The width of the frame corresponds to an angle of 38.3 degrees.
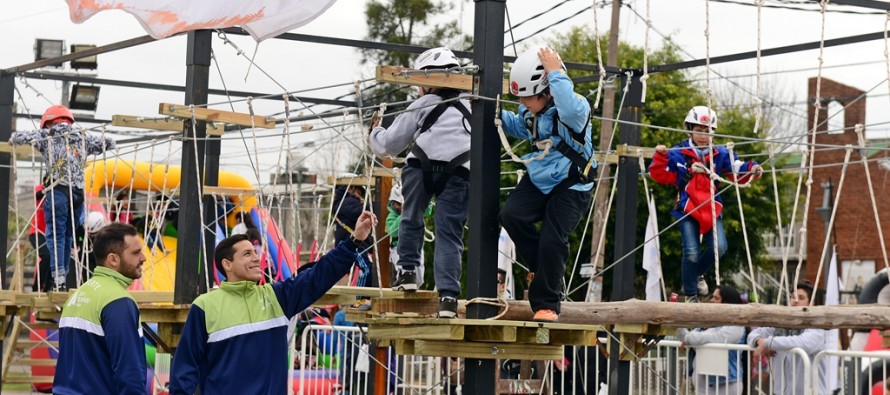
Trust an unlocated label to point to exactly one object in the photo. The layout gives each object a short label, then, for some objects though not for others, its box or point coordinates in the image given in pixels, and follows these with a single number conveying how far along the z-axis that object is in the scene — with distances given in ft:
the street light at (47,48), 64.18
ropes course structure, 25.32
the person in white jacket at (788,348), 32.89
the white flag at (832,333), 34.61
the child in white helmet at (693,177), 35.73
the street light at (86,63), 58.39
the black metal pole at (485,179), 25.41
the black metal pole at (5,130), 44.83
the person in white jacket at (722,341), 33.95
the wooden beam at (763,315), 30.25
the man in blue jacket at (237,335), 23.76
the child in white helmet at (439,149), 28.14
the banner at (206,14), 30.78
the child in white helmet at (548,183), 24.99
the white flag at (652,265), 42.34
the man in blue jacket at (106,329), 22.90
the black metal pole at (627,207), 40.34
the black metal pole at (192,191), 35.73
